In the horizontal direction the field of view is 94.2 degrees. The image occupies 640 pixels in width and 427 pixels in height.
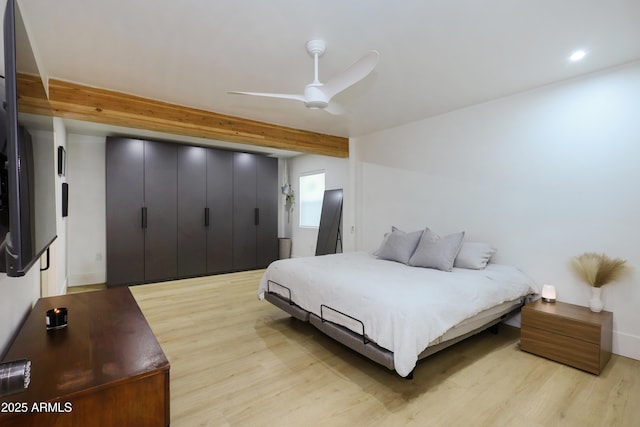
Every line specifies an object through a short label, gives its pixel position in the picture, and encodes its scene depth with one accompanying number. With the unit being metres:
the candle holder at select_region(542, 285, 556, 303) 2.87
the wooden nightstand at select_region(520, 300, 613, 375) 2.33
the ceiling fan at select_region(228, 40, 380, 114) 1.86
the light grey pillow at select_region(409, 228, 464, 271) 3.08
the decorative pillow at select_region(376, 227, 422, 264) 3.47
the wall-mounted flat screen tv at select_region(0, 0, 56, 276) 0.90
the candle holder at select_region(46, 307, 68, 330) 1.53
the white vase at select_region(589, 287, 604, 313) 2.60
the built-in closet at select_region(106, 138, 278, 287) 4.80
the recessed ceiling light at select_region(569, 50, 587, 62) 2.38
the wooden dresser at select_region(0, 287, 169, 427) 0.94
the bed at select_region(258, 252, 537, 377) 2.00
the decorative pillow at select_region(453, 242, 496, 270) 3.09
